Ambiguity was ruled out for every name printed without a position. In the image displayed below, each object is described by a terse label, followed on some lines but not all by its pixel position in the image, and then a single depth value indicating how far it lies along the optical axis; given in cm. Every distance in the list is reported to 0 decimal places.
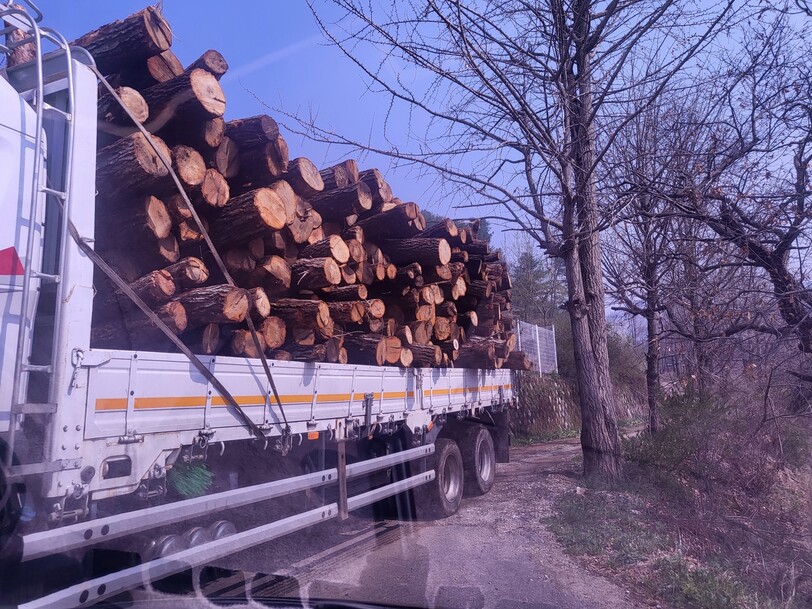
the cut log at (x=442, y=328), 872
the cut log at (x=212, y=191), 550
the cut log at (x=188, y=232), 544
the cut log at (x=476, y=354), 984
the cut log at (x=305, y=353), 597
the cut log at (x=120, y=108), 496
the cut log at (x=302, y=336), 612
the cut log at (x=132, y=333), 476
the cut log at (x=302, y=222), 642
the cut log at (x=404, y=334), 780
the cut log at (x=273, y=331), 575
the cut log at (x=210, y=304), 507
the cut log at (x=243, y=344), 541
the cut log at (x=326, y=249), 665
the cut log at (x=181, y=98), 526
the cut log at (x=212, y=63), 549
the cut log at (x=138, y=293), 484
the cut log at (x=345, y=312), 674
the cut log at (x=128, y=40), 514
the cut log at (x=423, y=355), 780
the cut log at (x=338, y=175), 722
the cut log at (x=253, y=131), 589
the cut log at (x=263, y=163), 604
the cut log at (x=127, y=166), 474
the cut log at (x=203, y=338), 524
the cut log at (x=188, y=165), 524
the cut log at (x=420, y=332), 805
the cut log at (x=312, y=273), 641
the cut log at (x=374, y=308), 712
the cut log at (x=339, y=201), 712
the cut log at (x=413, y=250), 812
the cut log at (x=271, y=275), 611
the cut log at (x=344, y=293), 684
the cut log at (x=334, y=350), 624
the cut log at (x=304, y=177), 646
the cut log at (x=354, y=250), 715
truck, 347
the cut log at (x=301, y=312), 615
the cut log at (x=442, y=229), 870
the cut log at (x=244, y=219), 571
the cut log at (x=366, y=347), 697
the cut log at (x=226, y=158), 577
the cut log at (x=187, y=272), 524
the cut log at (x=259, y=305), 559
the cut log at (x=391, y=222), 778
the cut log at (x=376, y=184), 773
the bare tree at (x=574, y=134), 911
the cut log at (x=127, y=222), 498
